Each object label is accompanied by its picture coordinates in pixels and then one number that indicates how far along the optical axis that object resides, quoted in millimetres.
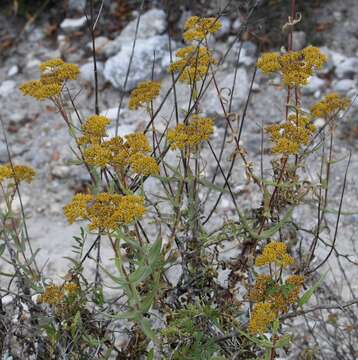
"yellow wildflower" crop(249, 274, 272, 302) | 1856
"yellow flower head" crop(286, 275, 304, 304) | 1813
